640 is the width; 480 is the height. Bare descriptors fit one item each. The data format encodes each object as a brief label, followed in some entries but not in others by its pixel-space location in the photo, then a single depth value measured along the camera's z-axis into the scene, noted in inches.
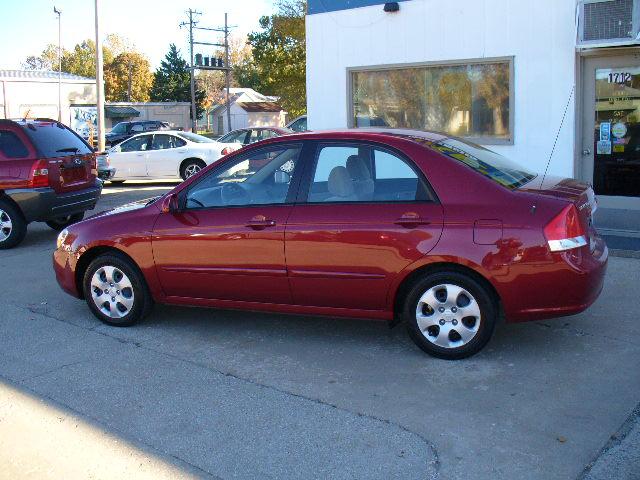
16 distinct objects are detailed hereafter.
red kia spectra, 195.5
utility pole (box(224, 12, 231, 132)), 2269.6
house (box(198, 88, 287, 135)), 3233.3
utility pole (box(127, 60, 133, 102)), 3284.5
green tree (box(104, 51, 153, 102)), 3422.7
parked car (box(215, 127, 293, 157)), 860.6
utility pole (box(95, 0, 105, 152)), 970.7
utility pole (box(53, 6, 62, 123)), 1674.7
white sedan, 736.3
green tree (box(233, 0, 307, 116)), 1701.5
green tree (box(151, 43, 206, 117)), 3181.6
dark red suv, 397.1
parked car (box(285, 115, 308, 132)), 1083.9
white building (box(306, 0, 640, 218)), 388.2
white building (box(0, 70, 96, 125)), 1697.8
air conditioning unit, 361.1
